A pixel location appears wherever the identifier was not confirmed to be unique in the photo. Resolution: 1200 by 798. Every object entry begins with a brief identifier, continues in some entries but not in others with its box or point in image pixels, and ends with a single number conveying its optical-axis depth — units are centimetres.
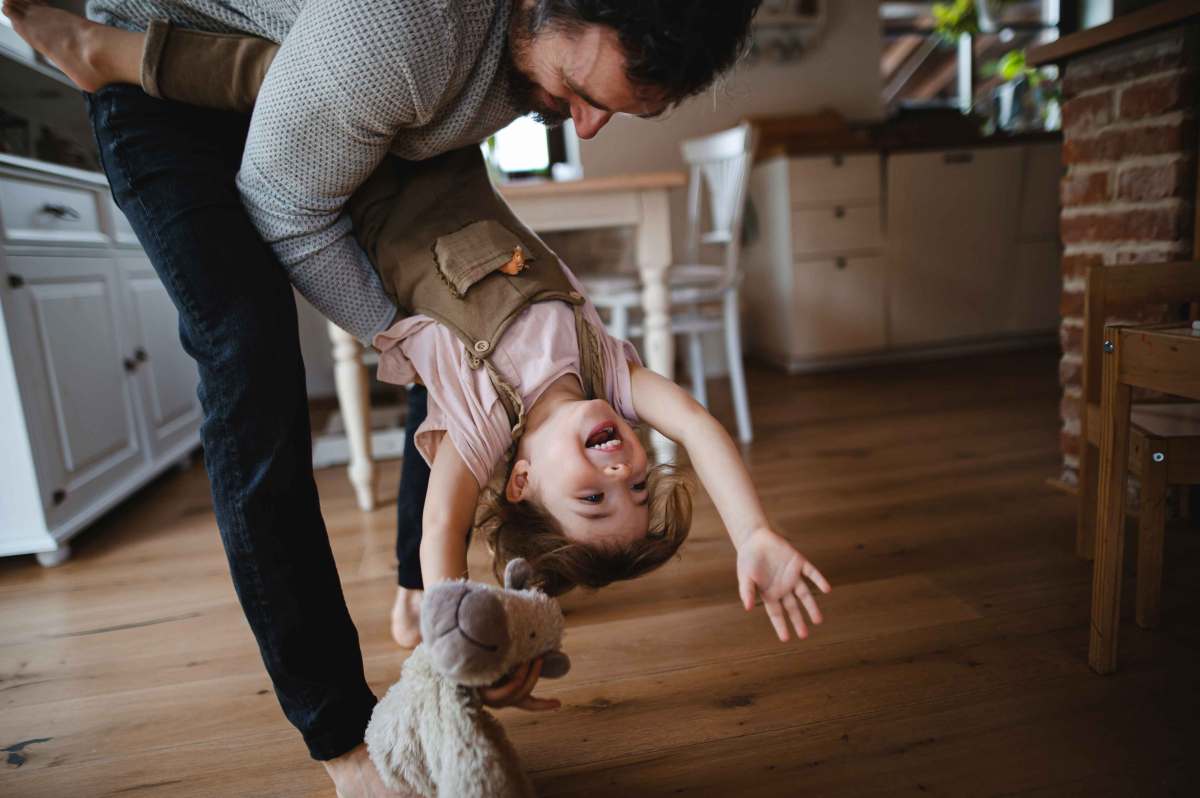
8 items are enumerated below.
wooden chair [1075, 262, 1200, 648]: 110
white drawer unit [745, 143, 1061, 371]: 328
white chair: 238
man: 72
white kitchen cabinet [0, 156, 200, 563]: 166
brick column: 143
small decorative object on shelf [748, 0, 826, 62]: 357
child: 85
